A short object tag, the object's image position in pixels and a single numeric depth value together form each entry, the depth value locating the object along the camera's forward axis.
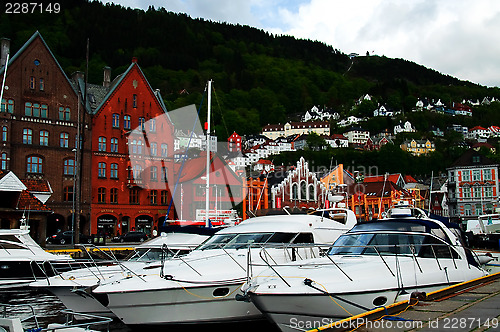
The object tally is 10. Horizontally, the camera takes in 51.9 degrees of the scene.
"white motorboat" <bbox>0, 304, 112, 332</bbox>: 7.56
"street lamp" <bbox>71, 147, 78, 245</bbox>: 41.36
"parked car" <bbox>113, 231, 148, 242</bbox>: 46.69
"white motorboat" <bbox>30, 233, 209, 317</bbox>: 14.05
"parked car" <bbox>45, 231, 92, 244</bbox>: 42.91
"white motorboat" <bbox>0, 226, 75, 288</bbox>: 20.47
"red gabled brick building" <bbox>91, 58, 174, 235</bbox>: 53.66
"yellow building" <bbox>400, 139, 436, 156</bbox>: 193.04
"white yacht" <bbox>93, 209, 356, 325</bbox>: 11.90
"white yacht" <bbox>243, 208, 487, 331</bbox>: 10.34
